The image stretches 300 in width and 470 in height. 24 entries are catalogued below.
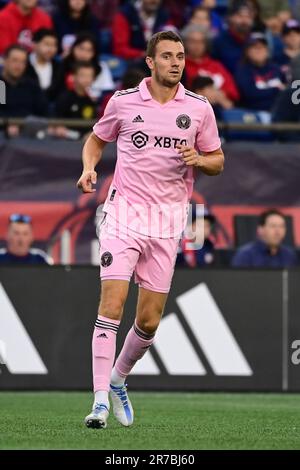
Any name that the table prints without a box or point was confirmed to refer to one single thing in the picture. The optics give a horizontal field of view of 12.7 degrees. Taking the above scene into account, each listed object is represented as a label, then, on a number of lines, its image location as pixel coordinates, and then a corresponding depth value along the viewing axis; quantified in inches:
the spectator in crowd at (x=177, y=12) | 697.0
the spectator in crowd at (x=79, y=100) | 591.2
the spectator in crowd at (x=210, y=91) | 574.2
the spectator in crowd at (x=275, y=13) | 736.3
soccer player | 342.6
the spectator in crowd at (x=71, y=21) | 650.2
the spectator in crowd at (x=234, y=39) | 666.2
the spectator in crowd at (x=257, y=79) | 643.5
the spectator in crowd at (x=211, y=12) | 698.2
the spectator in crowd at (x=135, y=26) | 666.2
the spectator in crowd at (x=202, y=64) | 631.8
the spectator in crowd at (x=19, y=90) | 573.0
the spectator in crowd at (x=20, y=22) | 629.6
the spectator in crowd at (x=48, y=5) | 670.2
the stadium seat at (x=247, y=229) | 557.9
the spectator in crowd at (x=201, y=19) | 669.9
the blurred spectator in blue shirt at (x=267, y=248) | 538.3
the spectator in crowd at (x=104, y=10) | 693.3
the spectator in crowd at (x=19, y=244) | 525.7
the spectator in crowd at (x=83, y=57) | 605.9
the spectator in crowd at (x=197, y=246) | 542.6
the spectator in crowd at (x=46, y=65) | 602.9
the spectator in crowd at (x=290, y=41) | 685.3
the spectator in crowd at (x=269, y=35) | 703.1
